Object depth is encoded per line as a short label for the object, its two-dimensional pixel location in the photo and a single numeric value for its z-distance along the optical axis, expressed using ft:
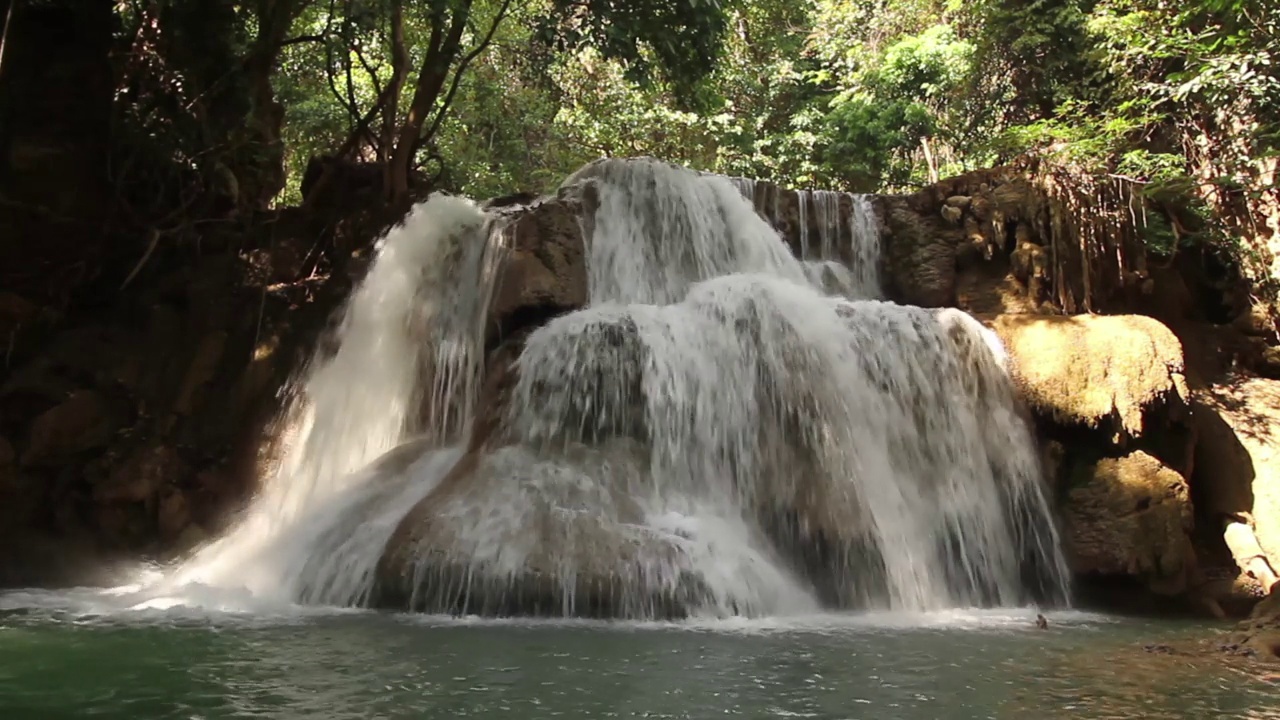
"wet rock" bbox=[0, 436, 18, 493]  31.99
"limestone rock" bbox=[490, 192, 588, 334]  31.35
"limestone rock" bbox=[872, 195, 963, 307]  40.27
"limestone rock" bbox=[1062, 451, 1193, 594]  27.48
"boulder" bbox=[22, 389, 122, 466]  32.58
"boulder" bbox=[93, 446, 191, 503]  32.55
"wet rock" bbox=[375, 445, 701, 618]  22.03
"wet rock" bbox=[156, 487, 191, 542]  32.17
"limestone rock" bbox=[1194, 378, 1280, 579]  32.07
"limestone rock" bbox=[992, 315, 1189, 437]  29.73
